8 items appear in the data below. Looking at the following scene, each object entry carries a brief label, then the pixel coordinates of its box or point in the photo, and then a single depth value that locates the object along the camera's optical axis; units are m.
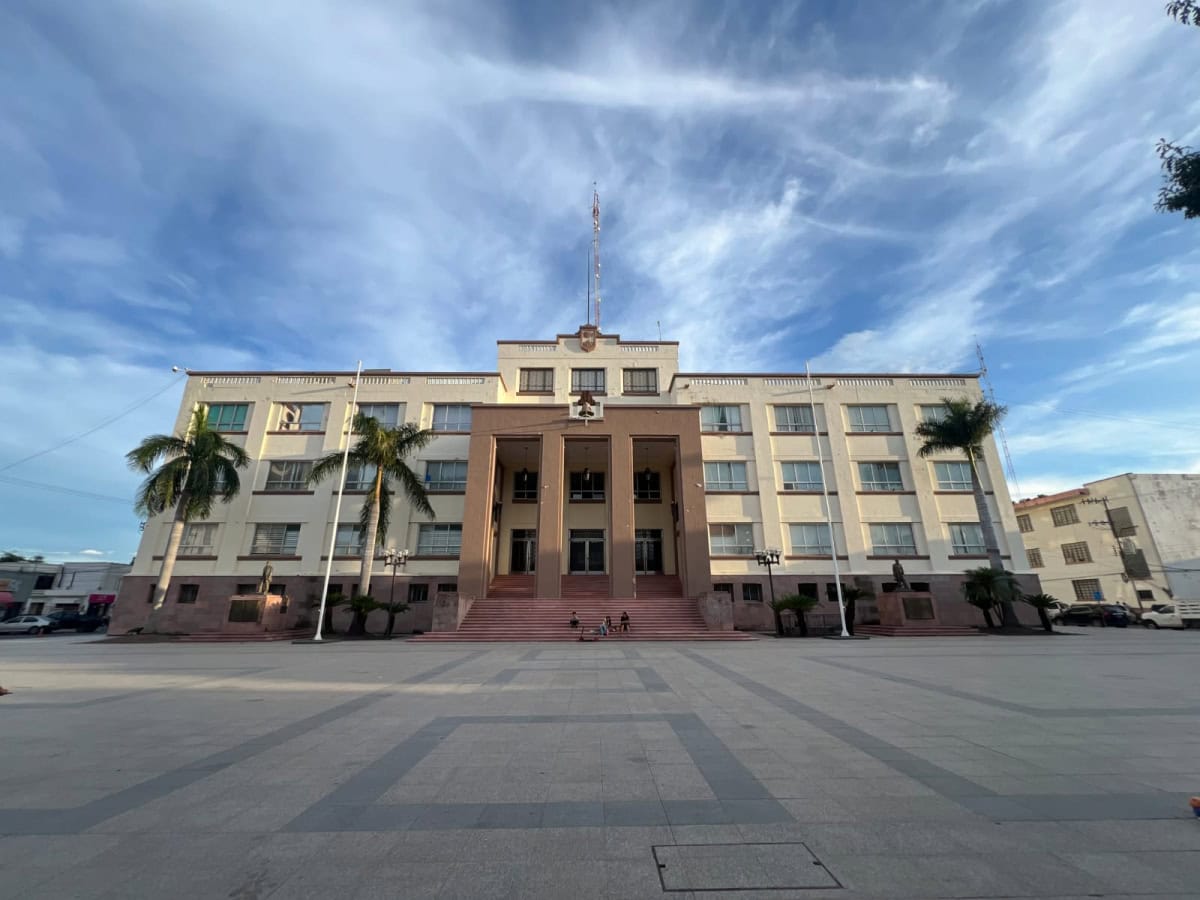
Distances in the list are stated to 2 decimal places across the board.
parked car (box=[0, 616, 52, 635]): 33.25
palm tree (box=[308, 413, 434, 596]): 25.64
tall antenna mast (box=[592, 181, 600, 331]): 42.36
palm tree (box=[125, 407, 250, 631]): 26.03
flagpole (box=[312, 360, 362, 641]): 23.35
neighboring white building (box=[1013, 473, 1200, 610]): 36.66
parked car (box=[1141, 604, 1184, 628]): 28.80
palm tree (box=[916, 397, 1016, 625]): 27.80
